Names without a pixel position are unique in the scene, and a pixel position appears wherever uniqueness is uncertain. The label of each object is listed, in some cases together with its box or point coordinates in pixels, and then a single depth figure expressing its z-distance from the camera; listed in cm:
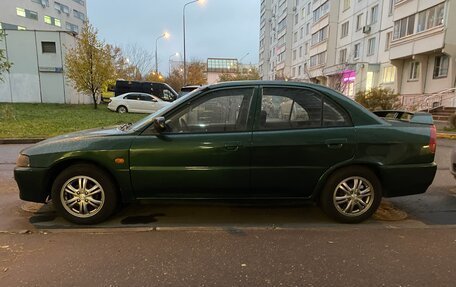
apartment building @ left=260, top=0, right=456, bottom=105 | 2069
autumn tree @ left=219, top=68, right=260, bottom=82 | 6550
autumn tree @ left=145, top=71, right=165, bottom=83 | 4666
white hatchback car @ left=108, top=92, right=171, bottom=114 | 2143
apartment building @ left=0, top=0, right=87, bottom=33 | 4788
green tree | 1272
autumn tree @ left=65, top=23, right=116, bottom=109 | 2295
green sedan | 371
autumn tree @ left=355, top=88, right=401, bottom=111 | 1619
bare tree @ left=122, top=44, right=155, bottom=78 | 5301
